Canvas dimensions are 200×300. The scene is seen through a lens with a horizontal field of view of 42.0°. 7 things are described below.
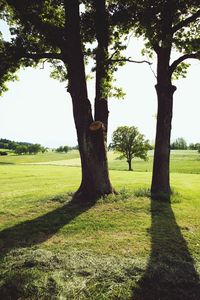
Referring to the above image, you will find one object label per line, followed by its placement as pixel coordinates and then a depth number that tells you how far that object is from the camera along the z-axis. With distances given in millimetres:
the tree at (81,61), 10883
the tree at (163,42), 10594
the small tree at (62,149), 160050
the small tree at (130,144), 63219
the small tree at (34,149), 137625
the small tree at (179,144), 148625
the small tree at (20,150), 132250
